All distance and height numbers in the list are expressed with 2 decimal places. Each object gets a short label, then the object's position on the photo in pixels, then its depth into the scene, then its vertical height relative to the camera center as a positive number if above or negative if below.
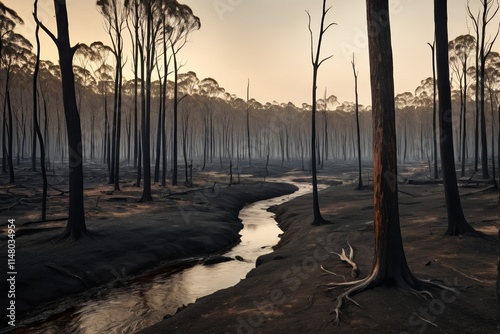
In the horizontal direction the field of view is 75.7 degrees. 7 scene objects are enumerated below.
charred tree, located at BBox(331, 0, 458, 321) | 6.09 -0.01
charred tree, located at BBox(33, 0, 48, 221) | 11.84 +1.77
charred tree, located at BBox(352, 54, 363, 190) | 26.07 +6.72
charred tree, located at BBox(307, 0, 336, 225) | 15.20 +3.23
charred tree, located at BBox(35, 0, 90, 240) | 11.58 +1.70
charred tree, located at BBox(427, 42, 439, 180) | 25.60 +3.62
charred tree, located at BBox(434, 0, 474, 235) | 9.91 +1.17
